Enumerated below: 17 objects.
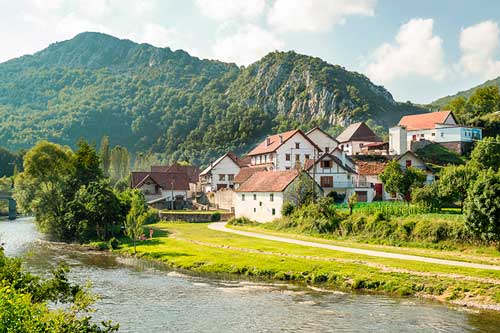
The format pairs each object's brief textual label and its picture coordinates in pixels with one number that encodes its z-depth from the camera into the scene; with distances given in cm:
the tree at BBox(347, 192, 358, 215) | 5412
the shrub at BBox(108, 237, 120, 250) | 5819
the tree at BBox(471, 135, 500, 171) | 6838
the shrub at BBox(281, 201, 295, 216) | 6312
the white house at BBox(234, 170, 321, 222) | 6488
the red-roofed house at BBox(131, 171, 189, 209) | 9519
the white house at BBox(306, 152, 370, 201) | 7081
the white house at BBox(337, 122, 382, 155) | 9800
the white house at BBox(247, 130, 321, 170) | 8844
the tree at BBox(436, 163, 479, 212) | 5156
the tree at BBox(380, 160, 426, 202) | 6138
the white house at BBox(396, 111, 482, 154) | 8800
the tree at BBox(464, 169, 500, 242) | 3766
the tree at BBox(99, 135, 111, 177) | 12962
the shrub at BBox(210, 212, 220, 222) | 7944
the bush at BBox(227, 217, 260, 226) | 7050
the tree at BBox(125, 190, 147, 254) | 5591
